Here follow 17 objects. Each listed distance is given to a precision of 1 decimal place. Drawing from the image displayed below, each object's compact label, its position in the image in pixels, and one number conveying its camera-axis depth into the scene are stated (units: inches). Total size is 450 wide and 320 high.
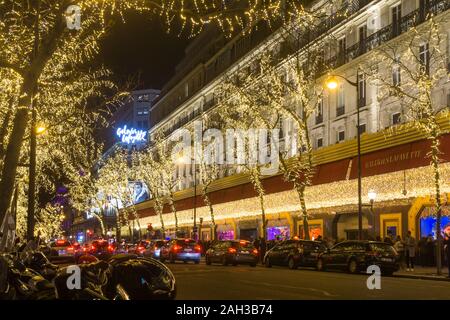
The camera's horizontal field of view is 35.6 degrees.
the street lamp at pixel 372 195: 1284.4
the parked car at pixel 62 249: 1467.2
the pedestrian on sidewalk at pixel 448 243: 986.7
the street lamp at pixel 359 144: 1258.0
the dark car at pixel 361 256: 1104.8
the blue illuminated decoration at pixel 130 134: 4490.2
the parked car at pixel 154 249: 1781.5
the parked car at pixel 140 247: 1850.6
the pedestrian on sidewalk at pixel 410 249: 1188.5
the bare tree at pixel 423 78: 1064.8
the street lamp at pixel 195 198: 2157.5
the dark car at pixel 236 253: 1450.5
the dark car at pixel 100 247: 1624.0
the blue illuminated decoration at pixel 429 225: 1313.6
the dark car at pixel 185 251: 1656.0
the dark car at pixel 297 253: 1296.8
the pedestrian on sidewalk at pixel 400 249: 1223.7
